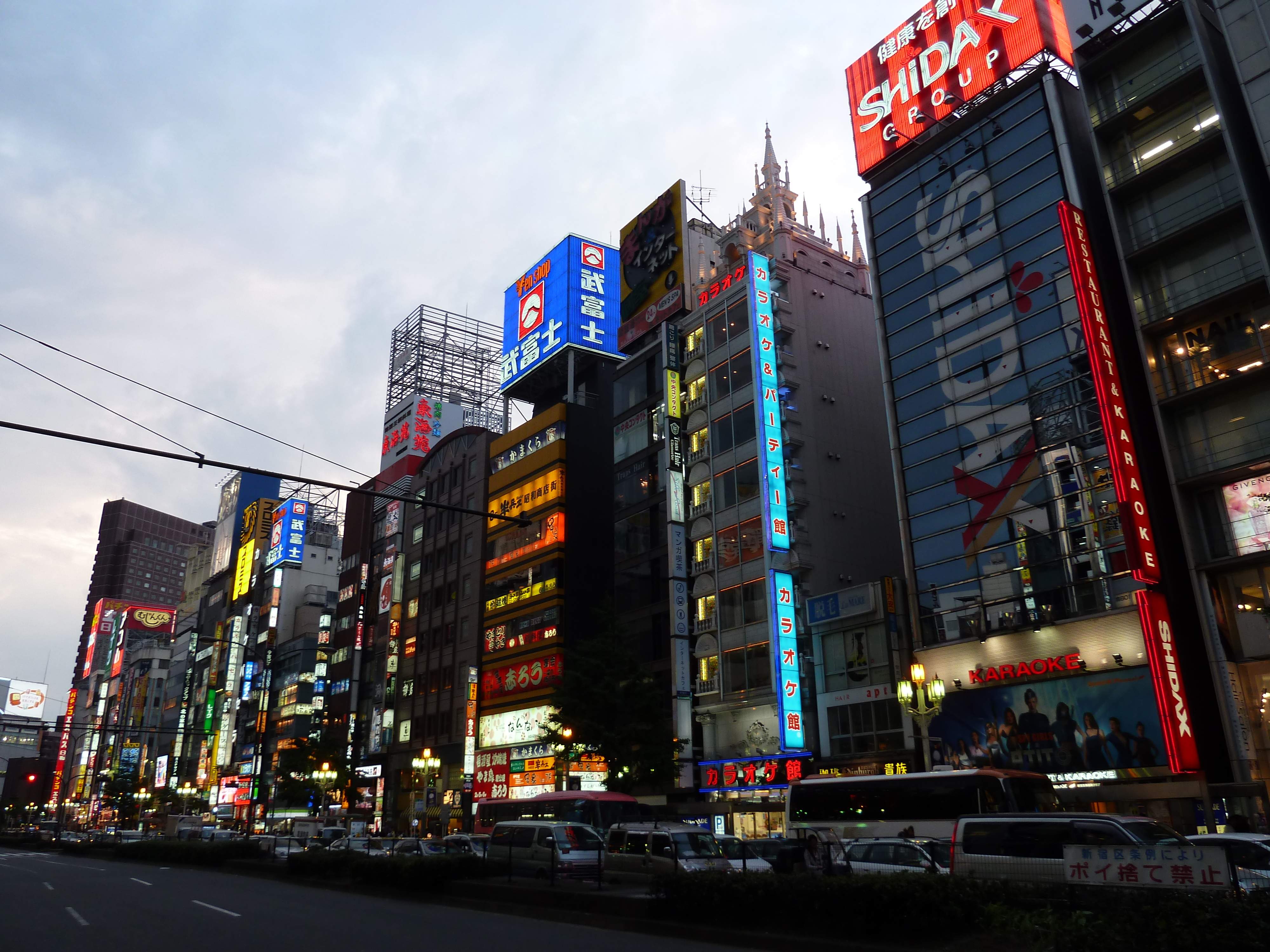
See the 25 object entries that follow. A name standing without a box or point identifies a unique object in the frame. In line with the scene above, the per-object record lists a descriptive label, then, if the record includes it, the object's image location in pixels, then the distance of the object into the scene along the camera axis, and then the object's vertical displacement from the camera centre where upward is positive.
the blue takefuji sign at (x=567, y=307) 77.81 +39.89
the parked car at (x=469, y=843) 30.73 -1.42
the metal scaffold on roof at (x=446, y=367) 108.94 +49.04
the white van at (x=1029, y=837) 17.03 -0.93
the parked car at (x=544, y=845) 26.84 -1.33
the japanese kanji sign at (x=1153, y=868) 12.15 -1.06
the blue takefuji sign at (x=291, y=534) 121.94 +34.00
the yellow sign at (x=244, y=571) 130.62 +31.86
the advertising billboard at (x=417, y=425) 99.56 +38.99
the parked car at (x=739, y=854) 25.38 -1.56
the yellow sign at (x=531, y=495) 70.75 +22.83
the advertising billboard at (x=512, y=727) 66.19 +5.18
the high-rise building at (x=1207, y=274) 33.38 +19.10
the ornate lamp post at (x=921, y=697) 31.50 +3.15
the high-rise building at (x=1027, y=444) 34.56 +14.05
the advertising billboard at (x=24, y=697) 180.12 +21.34
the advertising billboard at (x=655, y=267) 65.62 +36.60
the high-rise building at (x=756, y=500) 49.53 +16.66
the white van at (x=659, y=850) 25.84 -1.45
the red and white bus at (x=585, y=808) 40.66 -0.38
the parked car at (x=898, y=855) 20.48 -1.36
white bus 26.48 -0.29
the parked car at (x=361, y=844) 39.50 -1.67
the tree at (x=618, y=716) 46.81 +4.02
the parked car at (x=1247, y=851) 14.86 -1.12
